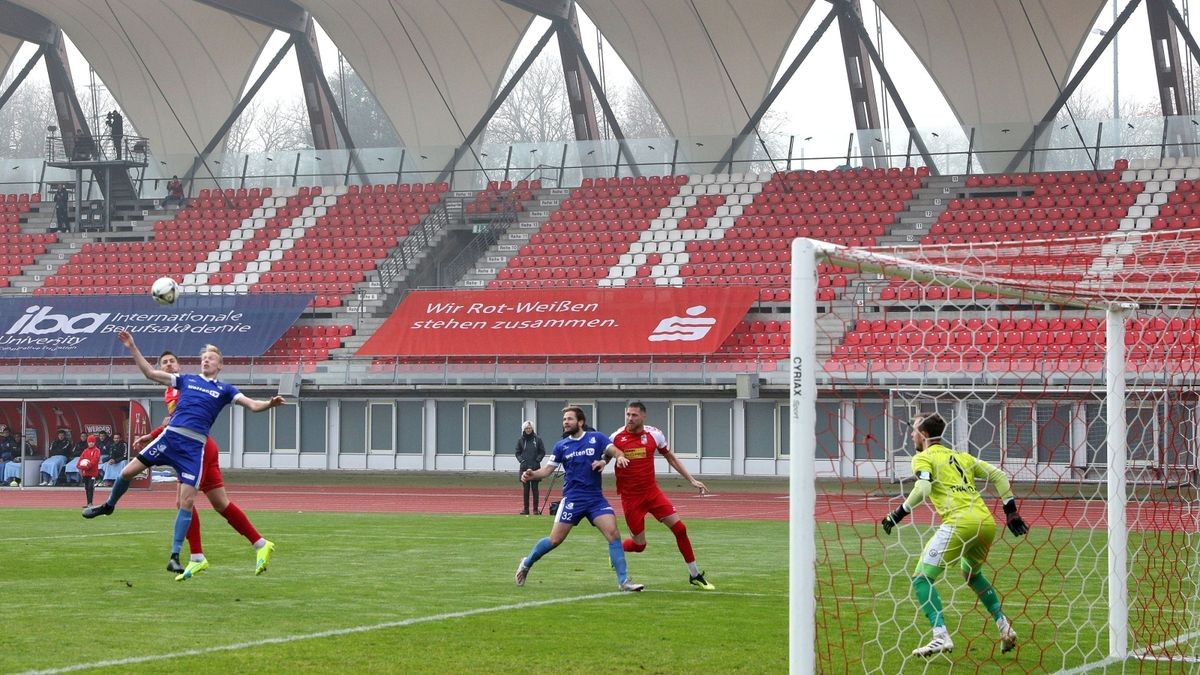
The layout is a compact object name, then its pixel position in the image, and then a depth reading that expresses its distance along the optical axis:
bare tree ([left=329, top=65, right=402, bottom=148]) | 63.28
